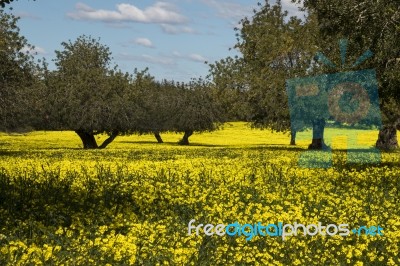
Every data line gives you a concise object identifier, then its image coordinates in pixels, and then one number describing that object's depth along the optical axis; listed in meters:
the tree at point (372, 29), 22.50
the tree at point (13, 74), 42.69
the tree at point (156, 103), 64.19
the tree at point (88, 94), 57.66
